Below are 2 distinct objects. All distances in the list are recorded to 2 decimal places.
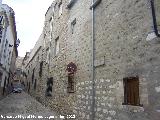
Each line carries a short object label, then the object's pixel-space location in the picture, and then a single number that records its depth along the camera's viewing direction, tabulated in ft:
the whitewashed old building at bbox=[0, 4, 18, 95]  22.68
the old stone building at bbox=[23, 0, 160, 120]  9.25
